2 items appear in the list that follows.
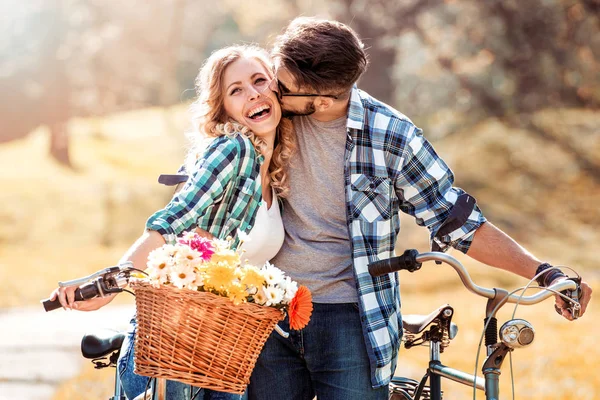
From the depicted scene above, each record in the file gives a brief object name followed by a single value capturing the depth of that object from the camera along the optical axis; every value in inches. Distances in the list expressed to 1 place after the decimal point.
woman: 196.2
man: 215.2
